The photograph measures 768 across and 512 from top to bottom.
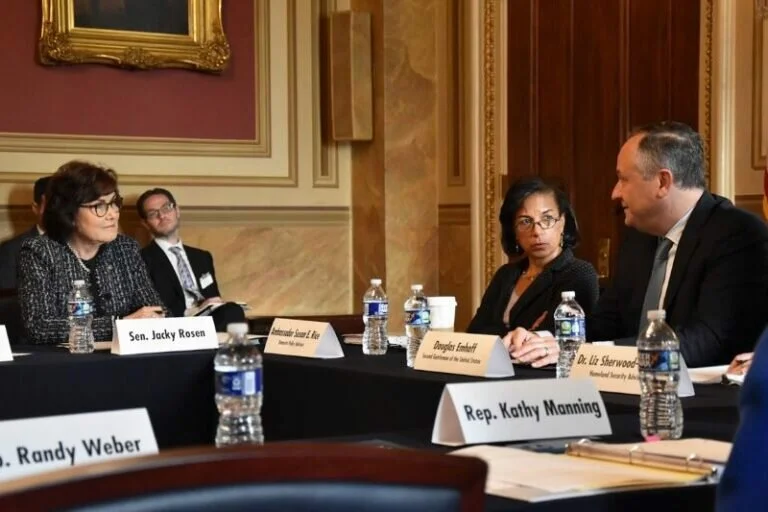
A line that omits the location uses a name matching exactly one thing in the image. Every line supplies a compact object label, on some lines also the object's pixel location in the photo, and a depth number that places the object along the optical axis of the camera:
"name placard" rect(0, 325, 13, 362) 4.86
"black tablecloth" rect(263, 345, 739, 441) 3.46
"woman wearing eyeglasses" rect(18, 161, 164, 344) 5.97
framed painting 9.23
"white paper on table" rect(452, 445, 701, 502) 2.28
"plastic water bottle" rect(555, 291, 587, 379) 4.21
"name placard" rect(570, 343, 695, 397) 3.59
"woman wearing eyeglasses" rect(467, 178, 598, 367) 5.70
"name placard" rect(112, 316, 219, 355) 5.14
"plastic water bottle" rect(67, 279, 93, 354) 5.33
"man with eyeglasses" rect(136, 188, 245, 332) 9.10
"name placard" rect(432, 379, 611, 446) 2.83
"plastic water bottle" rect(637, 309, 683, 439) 2.95
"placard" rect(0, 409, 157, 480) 2.30
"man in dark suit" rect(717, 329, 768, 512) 1.78
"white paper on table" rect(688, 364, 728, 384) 3.91
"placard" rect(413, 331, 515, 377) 4.06
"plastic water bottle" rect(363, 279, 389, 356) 5.09
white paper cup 5.38
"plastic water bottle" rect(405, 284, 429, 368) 4.94
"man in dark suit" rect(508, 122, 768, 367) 4.59
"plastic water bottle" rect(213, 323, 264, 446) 2.84
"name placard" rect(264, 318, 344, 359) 4.95
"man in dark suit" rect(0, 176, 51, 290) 8.61
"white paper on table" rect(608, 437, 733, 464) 2.52
